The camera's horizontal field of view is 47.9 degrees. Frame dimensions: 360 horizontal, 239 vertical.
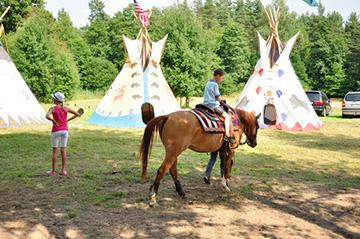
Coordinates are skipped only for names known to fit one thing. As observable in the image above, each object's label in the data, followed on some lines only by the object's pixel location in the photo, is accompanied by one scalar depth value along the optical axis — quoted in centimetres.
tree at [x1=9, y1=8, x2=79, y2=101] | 3212
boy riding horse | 725
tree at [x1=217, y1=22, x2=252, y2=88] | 5753
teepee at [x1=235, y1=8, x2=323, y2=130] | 1734
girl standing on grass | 812
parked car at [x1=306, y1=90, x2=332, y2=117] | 2455
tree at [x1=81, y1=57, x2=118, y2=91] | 5322
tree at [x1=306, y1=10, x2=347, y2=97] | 5225
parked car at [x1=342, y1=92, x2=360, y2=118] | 2434
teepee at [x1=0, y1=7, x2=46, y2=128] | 1617
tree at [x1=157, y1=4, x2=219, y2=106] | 2791
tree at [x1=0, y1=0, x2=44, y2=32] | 4862
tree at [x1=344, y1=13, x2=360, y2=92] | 5091
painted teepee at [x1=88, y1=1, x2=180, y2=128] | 1753
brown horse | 655
